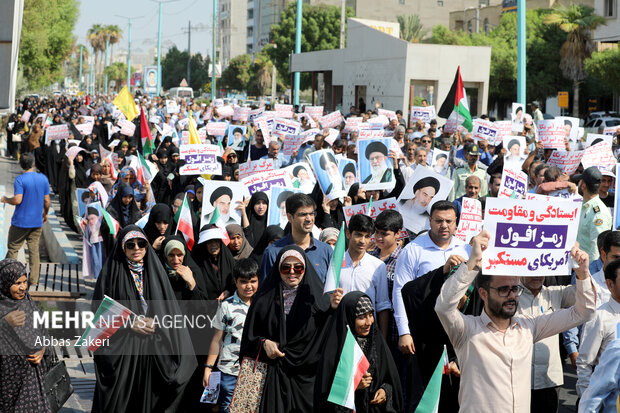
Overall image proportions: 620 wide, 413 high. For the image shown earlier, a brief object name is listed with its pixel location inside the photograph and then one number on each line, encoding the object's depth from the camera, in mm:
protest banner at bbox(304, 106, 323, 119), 22734
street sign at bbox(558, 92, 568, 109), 30306
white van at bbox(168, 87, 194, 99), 71625
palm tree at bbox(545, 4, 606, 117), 43688
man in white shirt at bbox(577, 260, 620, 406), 4645
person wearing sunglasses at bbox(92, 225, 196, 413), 5836
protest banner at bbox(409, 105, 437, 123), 19109
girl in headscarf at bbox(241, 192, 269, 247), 8734
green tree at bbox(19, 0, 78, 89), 30000
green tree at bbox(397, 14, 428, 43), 72750
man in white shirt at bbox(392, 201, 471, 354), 5633
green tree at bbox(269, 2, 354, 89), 71938
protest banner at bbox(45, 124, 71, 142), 18139
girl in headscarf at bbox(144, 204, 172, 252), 7539
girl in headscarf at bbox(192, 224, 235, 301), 6762
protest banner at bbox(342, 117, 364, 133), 17156
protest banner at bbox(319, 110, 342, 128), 18164
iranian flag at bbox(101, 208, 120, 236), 9211
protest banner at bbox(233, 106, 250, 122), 21341
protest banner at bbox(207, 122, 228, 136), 17797
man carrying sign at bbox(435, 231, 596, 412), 4246
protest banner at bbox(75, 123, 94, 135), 19219
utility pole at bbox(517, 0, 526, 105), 19547
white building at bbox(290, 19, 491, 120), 30453
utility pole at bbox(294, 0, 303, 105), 33781
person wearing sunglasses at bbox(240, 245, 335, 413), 5262
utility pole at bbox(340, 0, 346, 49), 45981
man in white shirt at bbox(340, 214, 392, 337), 5766
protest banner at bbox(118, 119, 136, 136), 18072
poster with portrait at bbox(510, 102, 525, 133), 16453
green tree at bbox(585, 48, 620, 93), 38438
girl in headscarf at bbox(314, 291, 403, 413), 4758
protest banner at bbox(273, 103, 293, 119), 20234
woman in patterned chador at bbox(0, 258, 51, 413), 5363
